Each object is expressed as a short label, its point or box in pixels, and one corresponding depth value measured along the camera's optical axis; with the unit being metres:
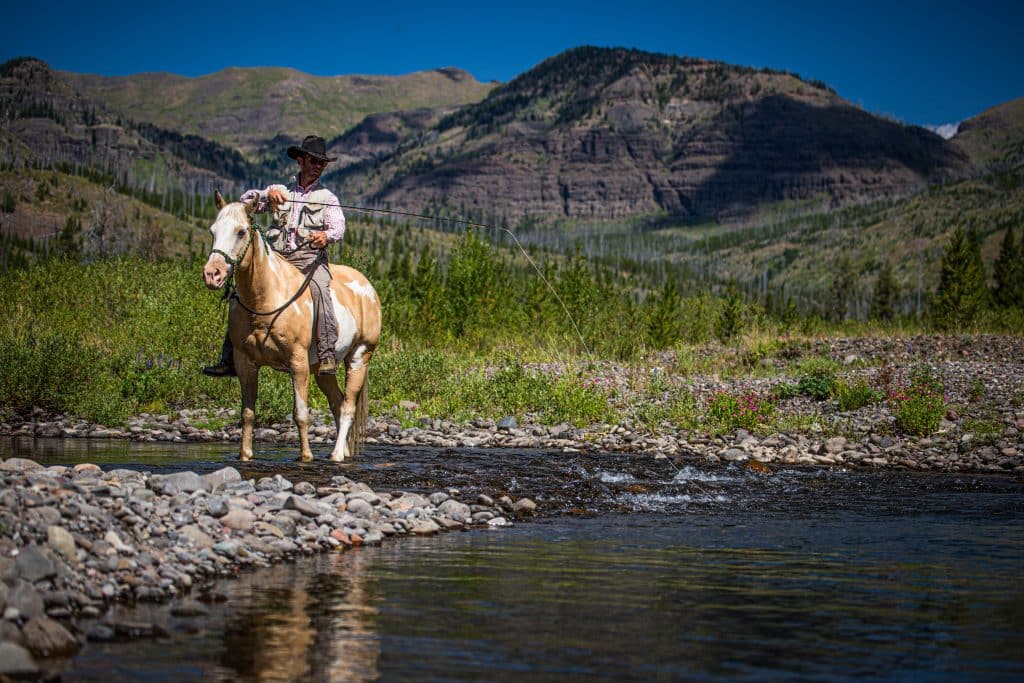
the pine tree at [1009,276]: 73.12
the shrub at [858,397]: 21.03
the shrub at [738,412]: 19.67
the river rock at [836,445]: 17.67
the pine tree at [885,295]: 131.50
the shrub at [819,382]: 22.19
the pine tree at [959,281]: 60.80
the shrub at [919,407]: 18.69
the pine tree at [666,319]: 54.19
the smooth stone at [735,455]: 16.66
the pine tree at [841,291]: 159.88
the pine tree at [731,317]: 61.56
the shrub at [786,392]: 22.62
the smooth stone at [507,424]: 19.81
